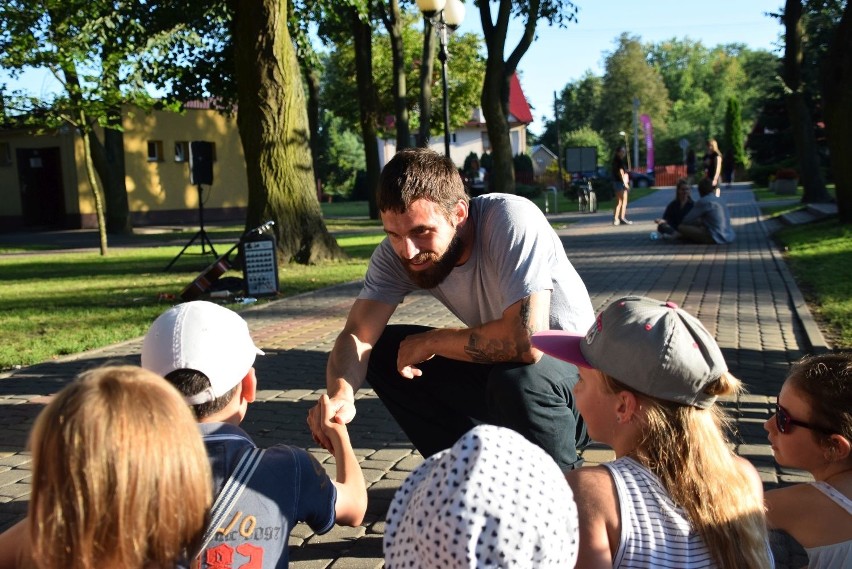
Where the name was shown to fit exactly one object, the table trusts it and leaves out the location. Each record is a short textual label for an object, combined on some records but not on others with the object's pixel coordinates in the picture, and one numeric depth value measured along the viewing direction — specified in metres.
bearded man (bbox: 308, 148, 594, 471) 3.50
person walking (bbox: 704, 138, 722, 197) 21.95
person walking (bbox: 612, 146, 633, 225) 23.57
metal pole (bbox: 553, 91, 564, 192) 55.41
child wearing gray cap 2.17
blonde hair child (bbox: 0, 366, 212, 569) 1.62
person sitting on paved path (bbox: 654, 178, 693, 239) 18.40
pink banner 80.38
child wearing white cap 2.21
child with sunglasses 2.56
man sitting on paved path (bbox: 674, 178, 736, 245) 17.34
